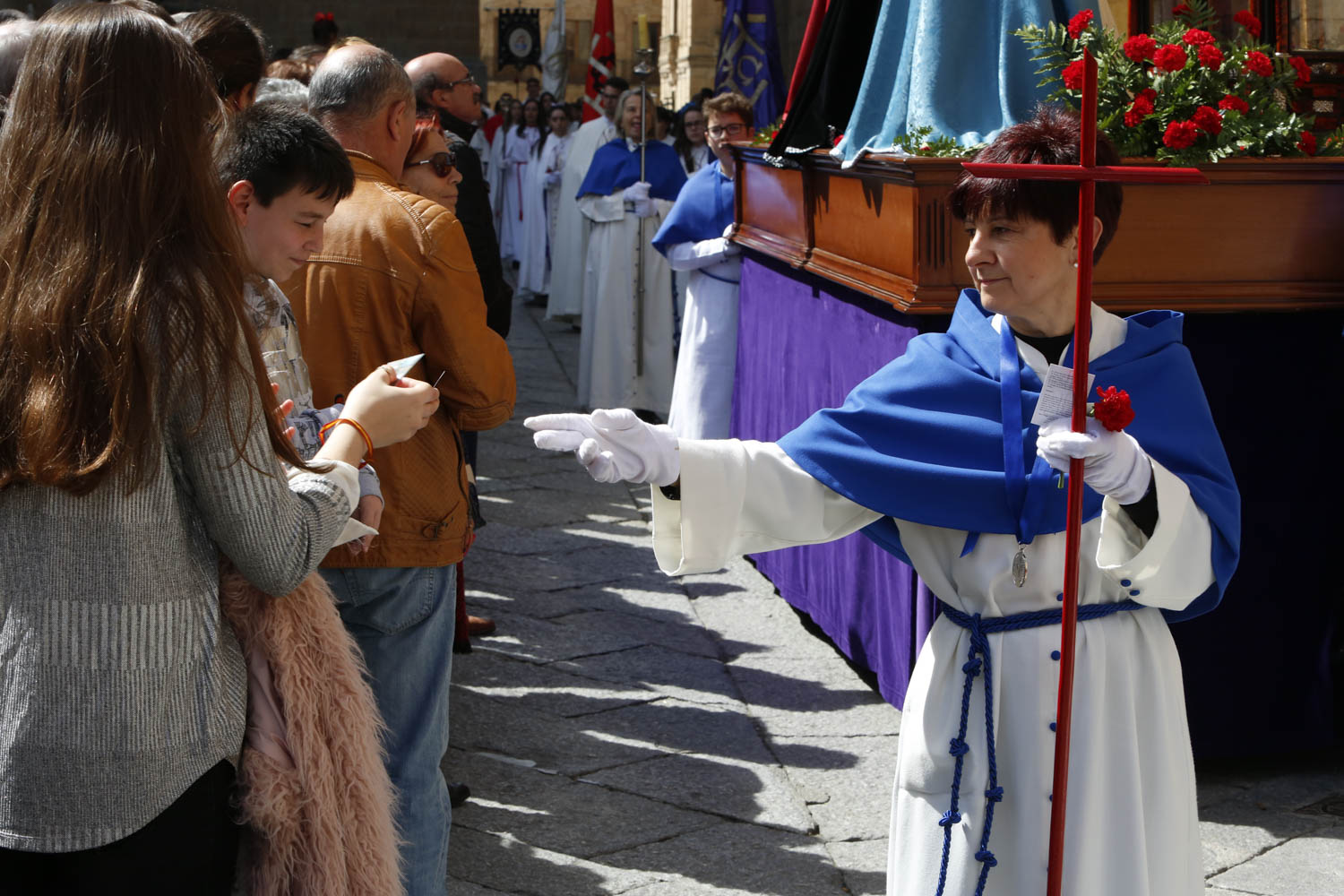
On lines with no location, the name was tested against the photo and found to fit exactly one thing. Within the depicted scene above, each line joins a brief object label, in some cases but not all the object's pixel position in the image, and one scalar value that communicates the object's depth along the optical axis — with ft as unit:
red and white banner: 35.45
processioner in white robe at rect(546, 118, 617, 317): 34.73
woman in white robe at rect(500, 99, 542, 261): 53.85
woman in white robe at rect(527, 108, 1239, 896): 6.89
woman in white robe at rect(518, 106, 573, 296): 43.68
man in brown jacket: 8.46
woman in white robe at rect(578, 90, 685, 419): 27.50
